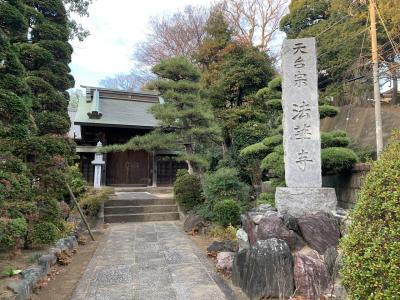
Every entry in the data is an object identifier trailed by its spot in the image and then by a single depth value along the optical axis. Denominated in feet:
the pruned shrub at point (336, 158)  21.01
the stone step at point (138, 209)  32.75
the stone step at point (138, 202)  33.94
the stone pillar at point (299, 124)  16.11
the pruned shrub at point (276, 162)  22.38
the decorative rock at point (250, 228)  14.84
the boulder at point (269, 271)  12.01
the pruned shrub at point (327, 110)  23.24
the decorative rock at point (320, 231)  13.03
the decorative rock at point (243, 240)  15.68
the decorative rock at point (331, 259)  11.66
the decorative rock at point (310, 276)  11.60
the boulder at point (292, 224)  13.97
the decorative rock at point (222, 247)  18.95
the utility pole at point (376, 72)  27.30
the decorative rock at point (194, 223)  26.27
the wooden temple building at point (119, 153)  49.52
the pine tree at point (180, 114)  30.60
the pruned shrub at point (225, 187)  25.33
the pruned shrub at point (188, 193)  30.35
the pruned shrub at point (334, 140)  22.50
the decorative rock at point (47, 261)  15.47
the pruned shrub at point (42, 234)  17.61
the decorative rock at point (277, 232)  13.41
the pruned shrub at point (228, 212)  22.79
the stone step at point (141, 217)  31.73
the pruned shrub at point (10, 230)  12.80
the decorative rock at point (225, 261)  15.87
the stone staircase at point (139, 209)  32.17
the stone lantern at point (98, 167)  42.83
